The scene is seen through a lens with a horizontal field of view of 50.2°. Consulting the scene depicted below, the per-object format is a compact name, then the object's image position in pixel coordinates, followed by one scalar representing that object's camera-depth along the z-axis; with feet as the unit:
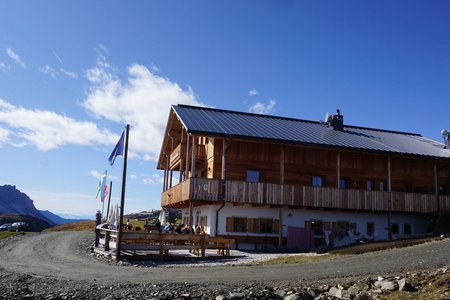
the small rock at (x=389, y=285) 40.29
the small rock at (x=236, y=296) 40.77
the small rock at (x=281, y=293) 41.92
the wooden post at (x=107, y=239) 76.33
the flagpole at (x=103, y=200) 122.31
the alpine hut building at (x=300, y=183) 95.14
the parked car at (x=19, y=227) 161.11
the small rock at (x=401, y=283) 39.81
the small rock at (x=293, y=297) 39.83
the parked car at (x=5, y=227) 178.15
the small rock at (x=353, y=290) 40.19
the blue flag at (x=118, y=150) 74.82
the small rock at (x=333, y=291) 41.12
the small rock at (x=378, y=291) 39.96
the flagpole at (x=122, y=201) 67.10
